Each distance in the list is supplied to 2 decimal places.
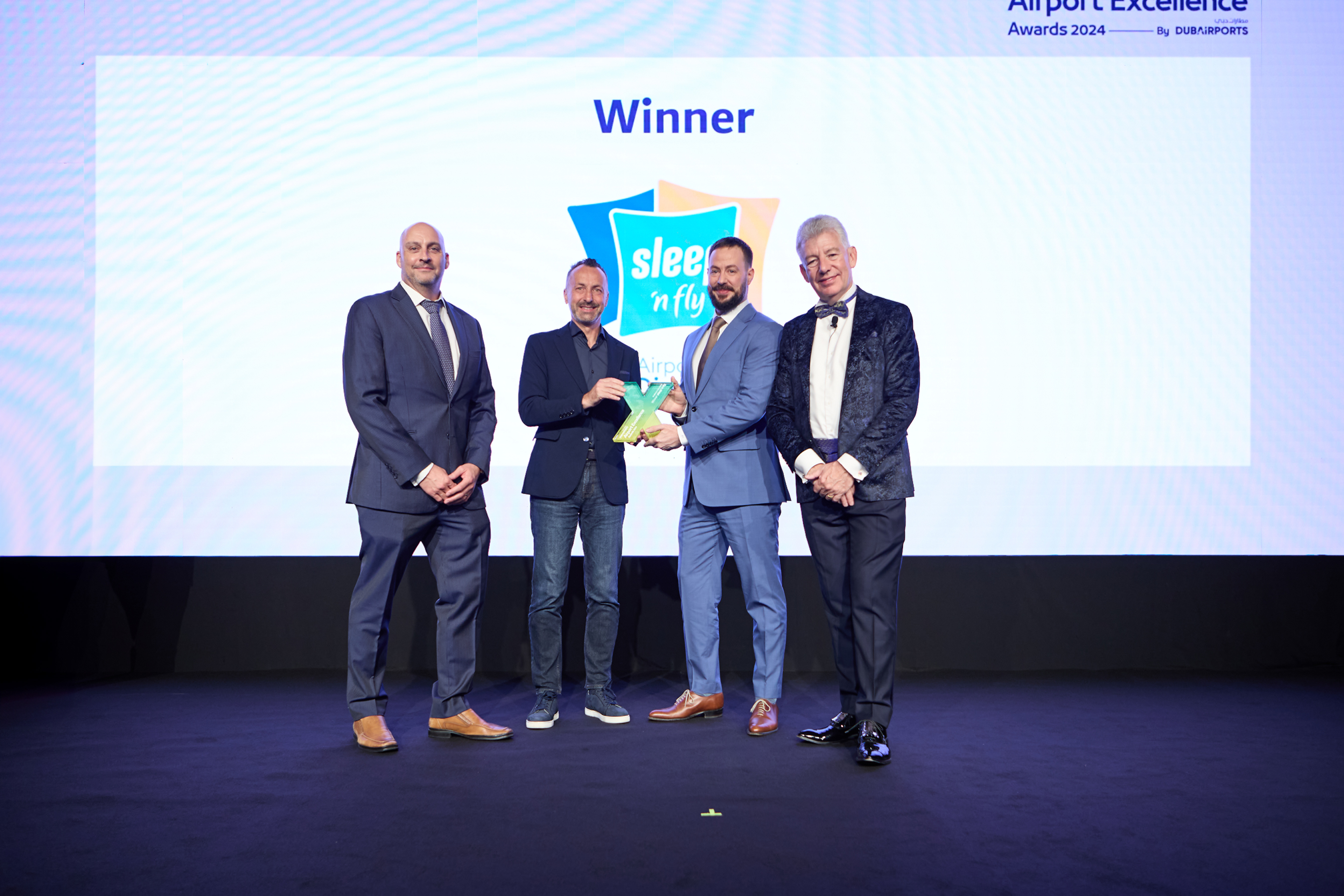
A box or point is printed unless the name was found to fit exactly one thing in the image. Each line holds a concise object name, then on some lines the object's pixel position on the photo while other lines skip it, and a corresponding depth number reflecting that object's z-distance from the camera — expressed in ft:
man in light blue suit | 9.94
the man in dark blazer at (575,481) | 10.34
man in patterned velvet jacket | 8.66
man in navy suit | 9.19
